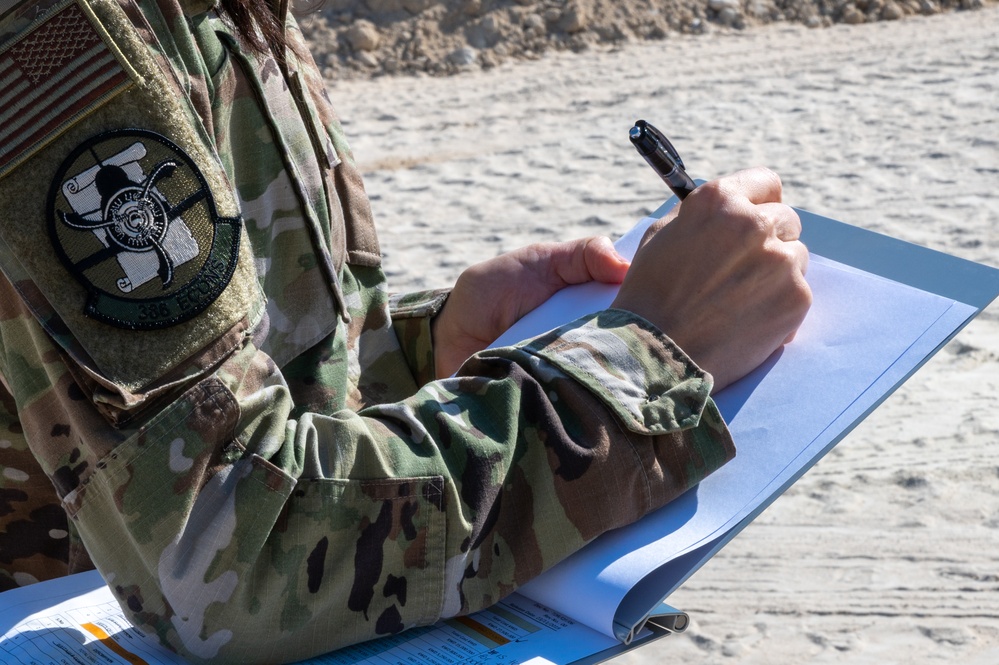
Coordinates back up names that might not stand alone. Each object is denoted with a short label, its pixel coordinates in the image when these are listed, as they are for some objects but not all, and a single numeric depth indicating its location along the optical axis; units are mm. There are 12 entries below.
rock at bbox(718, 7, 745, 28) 7113
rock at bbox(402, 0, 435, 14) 7074
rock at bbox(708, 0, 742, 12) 7188
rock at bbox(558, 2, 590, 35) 6980
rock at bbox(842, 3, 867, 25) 7004
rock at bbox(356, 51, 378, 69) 6727
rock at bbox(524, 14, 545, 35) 6973
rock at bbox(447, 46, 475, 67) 6758
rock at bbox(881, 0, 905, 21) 7047
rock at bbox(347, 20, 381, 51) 6781
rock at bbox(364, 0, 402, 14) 7102
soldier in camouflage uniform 878
